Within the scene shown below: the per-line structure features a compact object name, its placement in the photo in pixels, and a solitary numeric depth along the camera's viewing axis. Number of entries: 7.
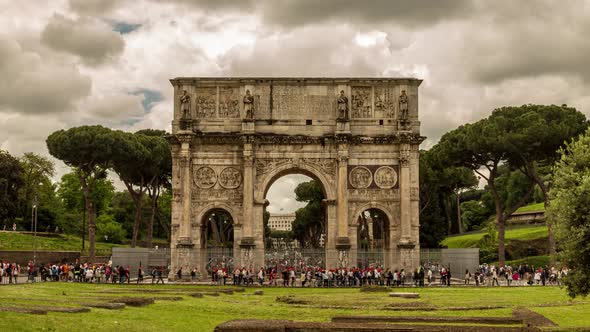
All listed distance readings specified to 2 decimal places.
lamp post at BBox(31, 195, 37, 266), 45.99
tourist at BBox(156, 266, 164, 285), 35.43
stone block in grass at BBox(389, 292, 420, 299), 25.38
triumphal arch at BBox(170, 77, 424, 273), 38.94
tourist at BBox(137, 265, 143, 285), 36.12
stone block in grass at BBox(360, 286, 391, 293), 30.17
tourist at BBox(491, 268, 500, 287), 36.43
